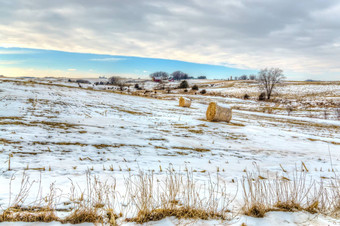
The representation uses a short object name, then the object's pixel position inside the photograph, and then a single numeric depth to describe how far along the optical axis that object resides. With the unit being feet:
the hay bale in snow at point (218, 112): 53.78
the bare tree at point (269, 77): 187.36
